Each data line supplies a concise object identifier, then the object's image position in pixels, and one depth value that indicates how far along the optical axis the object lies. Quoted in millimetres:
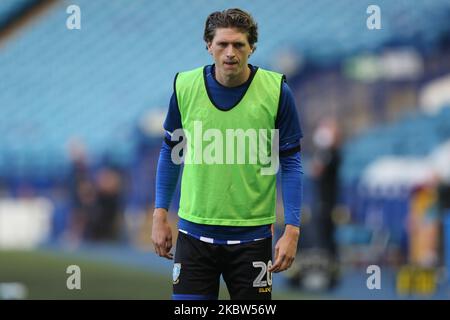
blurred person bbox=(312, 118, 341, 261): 9195
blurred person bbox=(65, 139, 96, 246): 11633
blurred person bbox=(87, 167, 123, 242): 11562
